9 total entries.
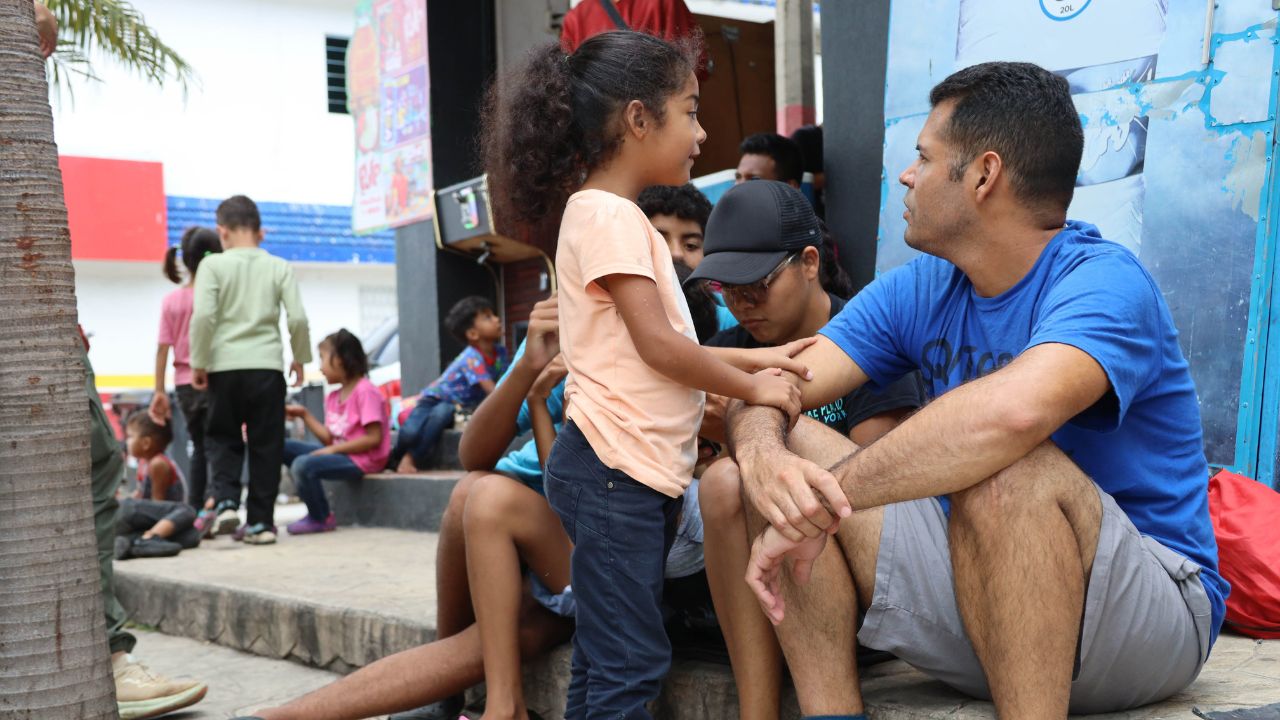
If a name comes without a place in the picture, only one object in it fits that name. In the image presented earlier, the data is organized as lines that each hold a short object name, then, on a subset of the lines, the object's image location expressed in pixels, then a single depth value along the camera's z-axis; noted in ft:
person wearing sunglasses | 7.41
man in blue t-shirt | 5.89
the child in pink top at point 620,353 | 7.41
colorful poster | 28.09
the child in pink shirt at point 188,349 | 21.79
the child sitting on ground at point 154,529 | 18.72
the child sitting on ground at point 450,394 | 21.89
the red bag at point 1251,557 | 8.38
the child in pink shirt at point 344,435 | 21.12
